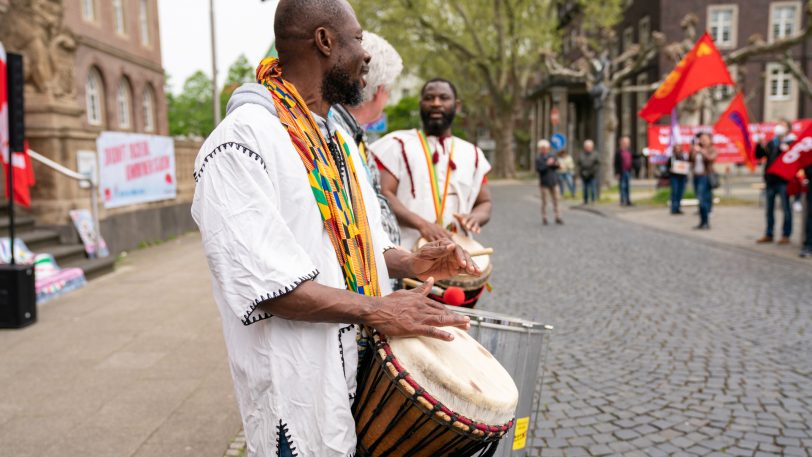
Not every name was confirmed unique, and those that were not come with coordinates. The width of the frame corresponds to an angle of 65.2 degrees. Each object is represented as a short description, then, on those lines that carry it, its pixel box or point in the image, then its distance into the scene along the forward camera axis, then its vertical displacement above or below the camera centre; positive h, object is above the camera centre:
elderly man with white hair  2.76 +0.25
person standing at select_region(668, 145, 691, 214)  14.32 -0.57
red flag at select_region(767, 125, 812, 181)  8.58 -0.16
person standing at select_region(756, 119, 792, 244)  10.01 -0.64
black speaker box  5.34 -1.15
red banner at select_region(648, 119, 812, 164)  19.67 +0.17
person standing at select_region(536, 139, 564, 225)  14.03 -0.60
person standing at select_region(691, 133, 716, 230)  12.34 -0.49
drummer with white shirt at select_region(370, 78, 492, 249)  3.38 -0.09
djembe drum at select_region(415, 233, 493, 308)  2.80 -0.58
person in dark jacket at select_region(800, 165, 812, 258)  8.79 -1.17
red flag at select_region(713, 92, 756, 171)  15.47 +0.56
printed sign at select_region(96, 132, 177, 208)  9.47 -0.21
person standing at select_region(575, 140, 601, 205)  17.23 -0.45
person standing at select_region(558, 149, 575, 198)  19.22 -0.59
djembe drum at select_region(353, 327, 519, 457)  1.49 -0.60
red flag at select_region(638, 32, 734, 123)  14.19 +1.72
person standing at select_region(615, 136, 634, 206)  17.19 -0.60
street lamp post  20.74 +2.79
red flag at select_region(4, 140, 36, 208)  7.30 -0.24
